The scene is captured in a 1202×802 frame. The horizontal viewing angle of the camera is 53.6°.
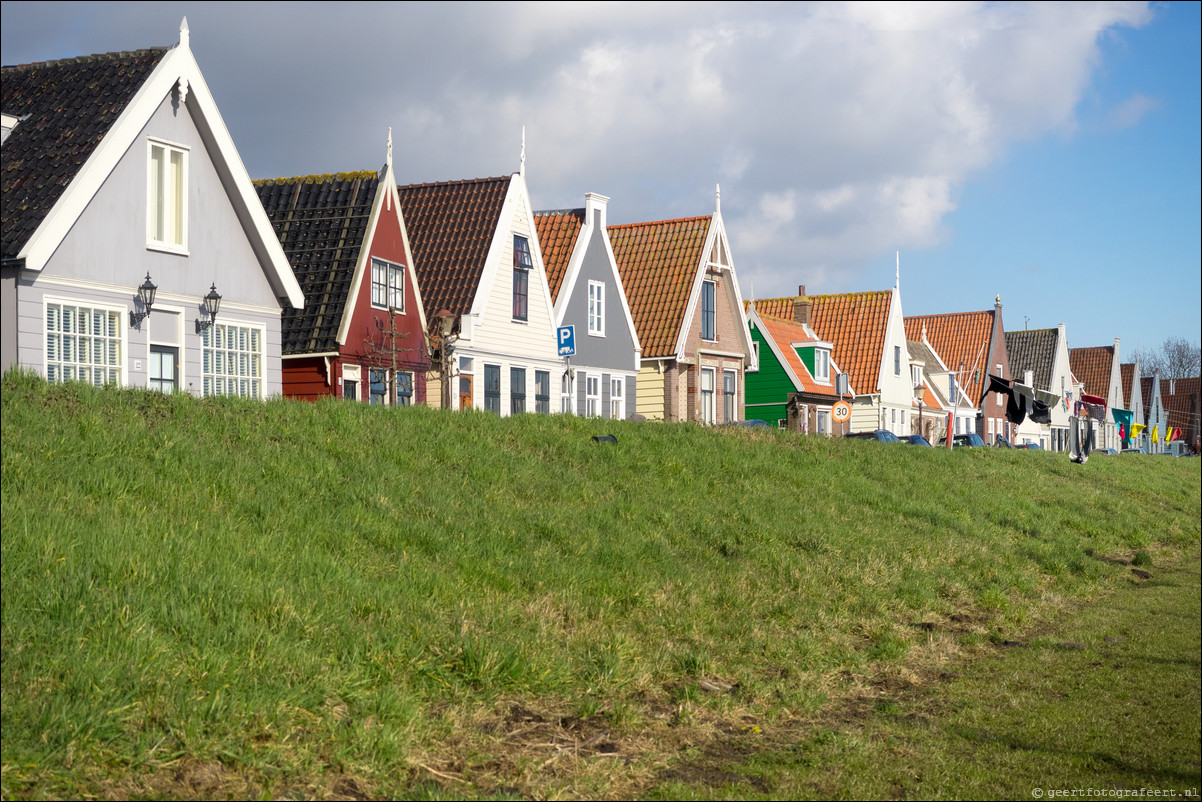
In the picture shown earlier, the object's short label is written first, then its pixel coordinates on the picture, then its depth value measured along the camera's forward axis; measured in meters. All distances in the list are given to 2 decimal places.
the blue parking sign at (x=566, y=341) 26.48
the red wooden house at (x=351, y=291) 26.86
